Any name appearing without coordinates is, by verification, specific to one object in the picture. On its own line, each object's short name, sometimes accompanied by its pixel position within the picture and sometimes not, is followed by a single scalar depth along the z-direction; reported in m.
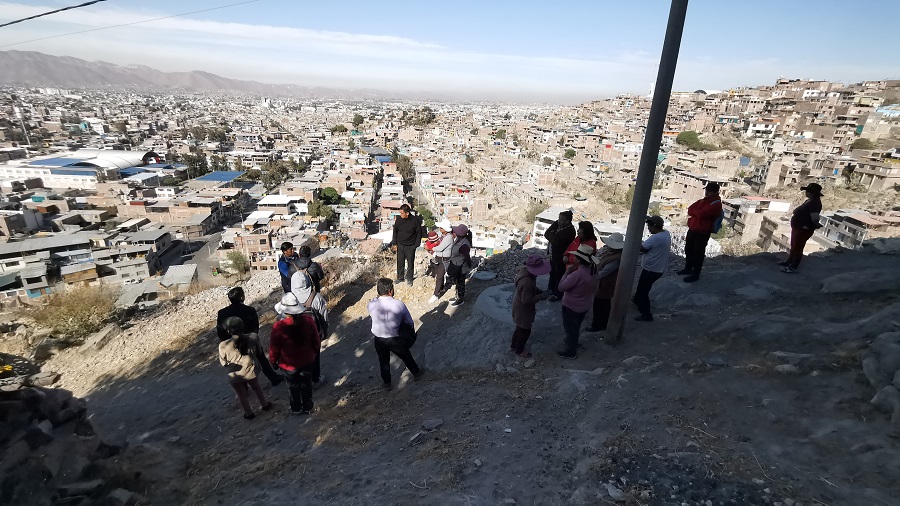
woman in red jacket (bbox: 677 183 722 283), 5.29
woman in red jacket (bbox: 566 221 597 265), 4.73
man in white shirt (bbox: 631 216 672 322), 4.61
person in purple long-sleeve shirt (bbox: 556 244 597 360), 4.05
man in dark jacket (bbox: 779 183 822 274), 5.40
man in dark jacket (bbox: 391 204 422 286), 6.70
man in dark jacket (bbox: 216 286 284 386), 4.13
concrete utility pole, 3.46
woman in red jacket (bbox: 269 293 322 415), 3.90
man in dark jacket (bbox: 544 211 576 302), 5.32
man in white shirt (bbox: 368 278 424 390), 4.02
